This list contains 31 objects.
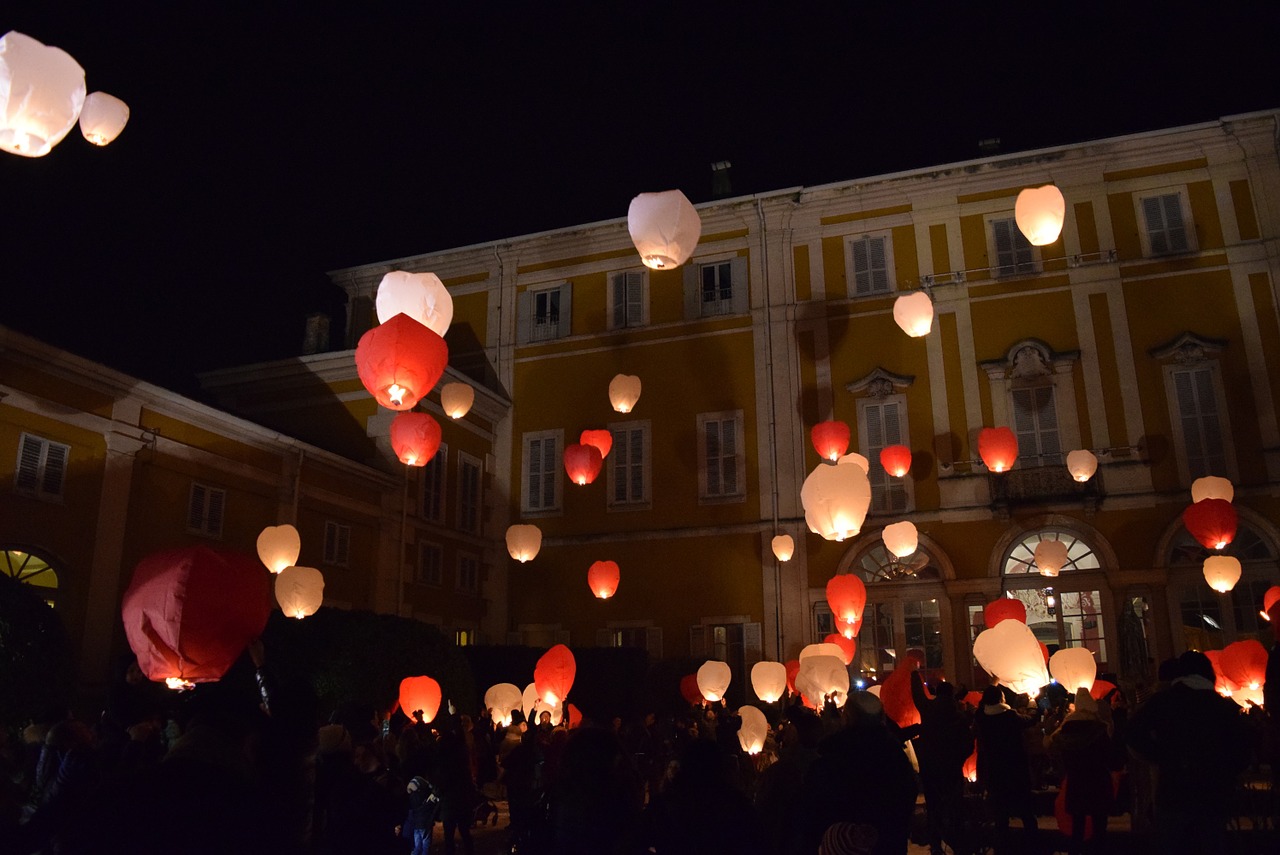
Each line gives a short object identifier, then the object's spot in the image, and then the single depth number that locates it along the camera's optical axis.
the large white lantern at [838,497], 12.26
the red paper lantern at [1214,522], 15.06
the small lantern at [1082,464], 18.06
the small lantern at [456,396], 16.36
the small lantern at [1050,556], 17.58
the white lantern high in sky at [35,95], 6.56
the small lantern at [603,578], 18.94
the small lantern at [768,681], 14.66
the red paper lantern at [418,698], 12.18
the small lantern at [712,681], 15.10
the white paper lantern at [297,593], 13.18
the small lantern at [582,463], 18.20
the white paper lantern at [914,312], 16.39
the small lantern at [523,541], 17.38
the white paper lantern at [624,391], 19.14
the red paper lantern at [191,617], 4.89
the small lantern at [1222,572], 15.68
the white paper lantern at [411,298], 10.22
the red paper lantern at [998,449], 16.89
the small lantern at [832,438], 17.80
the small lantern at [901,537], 16.75
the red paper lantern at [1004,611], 14.71
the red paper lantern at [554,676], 12.86
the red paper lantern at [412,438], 13.72
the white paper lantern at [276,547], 14.12
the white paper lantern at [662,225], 10.02
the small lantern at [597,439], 19.22
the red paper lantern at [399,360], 8.97
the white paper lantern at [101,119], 8.77
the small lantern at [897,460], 18.11
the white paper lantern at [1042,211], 13.99
